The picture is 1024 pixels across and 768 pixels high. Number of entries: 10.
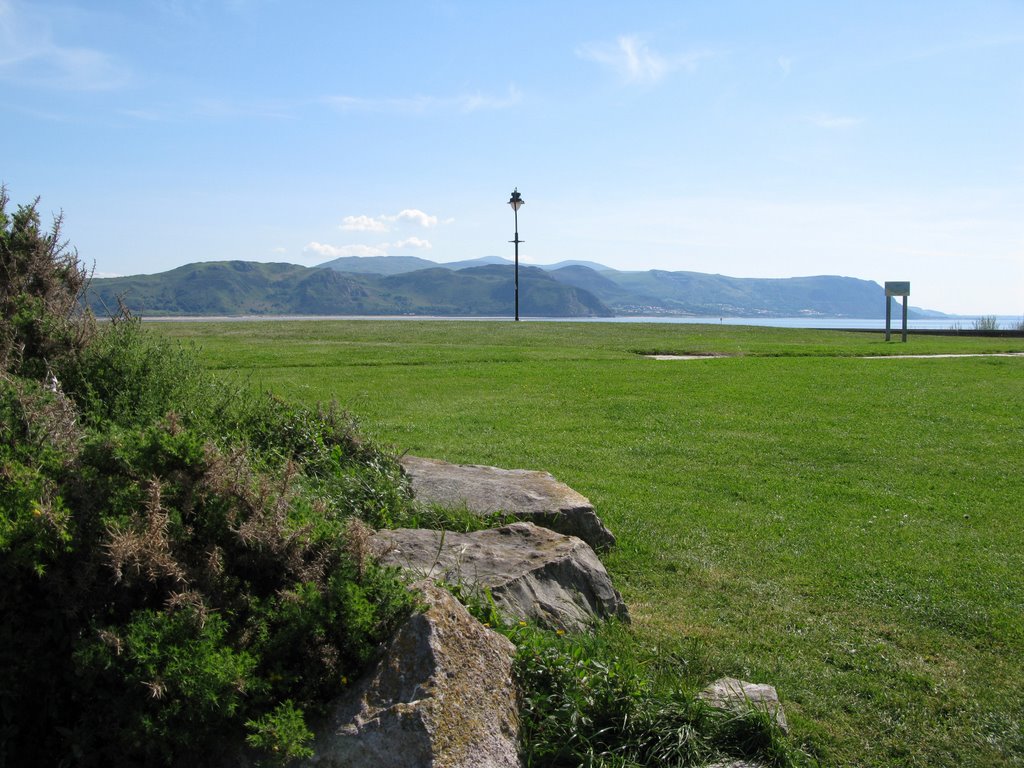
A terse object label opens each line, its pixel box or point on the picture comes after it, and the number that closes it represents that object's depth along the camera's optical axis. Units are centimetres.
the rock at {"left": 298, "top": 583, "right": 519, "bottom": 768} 311
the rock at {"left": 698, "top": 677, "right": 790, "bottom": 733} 375
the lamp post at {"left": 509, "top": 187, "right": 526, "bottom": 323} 4269
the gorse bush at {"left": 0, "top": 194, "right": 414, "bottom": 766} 313
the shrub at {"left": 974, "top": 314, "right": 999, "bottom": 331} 4631
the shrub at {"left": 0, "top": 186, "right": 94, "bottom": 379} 597
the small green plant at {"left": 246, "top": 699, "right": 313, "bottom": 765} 302
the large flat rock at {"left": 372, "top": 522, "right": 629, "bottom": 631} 452
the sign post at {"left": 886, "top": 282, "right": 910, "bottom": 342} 3241
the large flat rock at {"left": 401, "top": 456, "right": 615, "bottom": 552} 614
